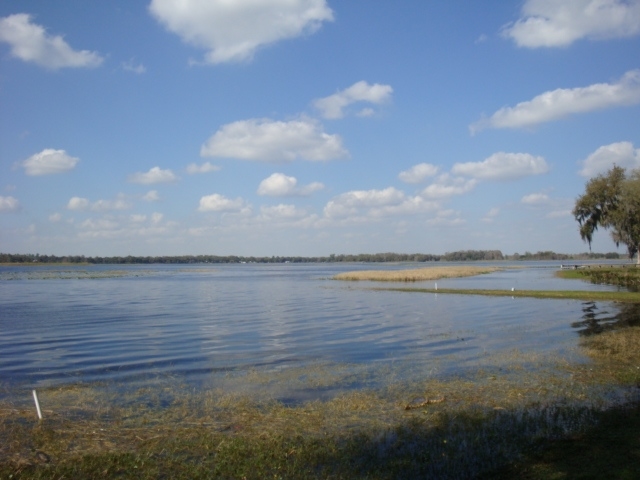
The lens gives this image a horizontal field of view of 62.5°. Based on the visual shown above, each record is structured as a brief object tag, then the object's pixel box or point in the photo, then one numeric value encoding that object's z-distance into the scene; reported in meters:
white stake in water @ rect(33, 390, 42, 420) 11.47
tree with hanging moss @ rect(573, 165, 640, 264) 54.67
